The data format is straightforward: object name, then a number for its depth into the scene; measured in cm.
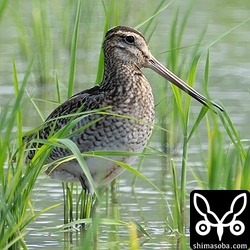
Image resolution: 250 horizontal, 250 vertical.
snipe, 1244
